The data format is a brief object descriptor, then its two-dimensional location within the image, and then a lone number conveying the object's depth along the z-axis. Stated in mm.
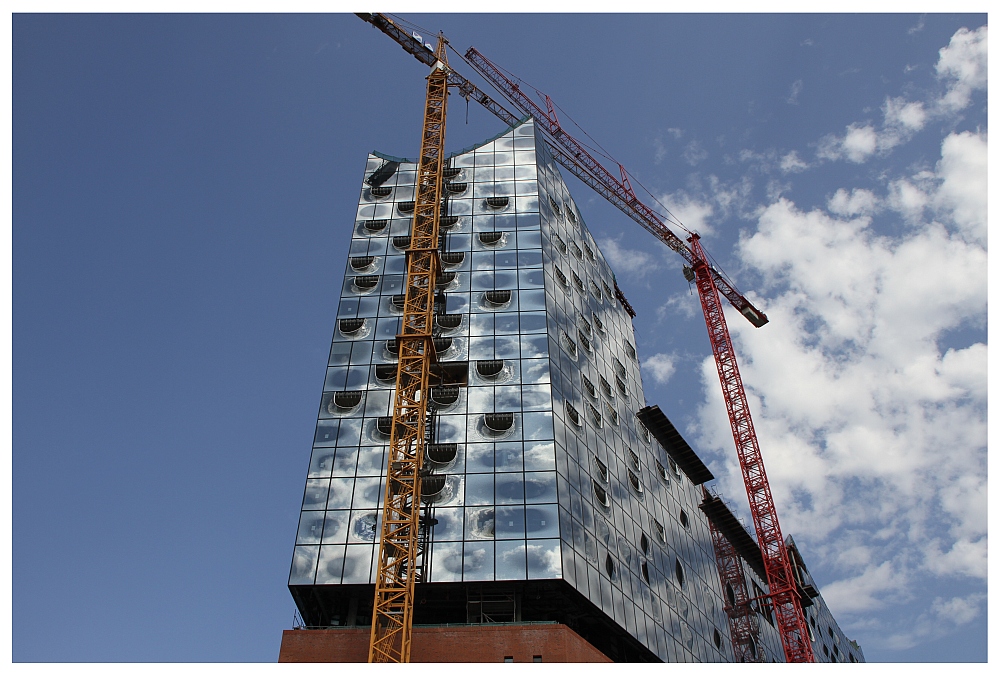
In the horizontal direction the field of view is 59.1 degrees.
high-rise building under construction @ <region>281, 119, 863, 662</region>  42281
